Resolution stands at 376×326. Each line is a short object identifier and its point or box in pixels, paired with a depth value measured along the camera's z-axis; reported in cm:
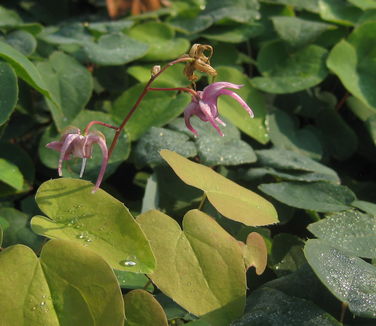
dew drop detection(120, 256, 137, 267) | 38
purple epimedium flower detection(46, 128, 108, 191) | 40
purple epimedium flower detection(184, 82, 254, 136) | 41
